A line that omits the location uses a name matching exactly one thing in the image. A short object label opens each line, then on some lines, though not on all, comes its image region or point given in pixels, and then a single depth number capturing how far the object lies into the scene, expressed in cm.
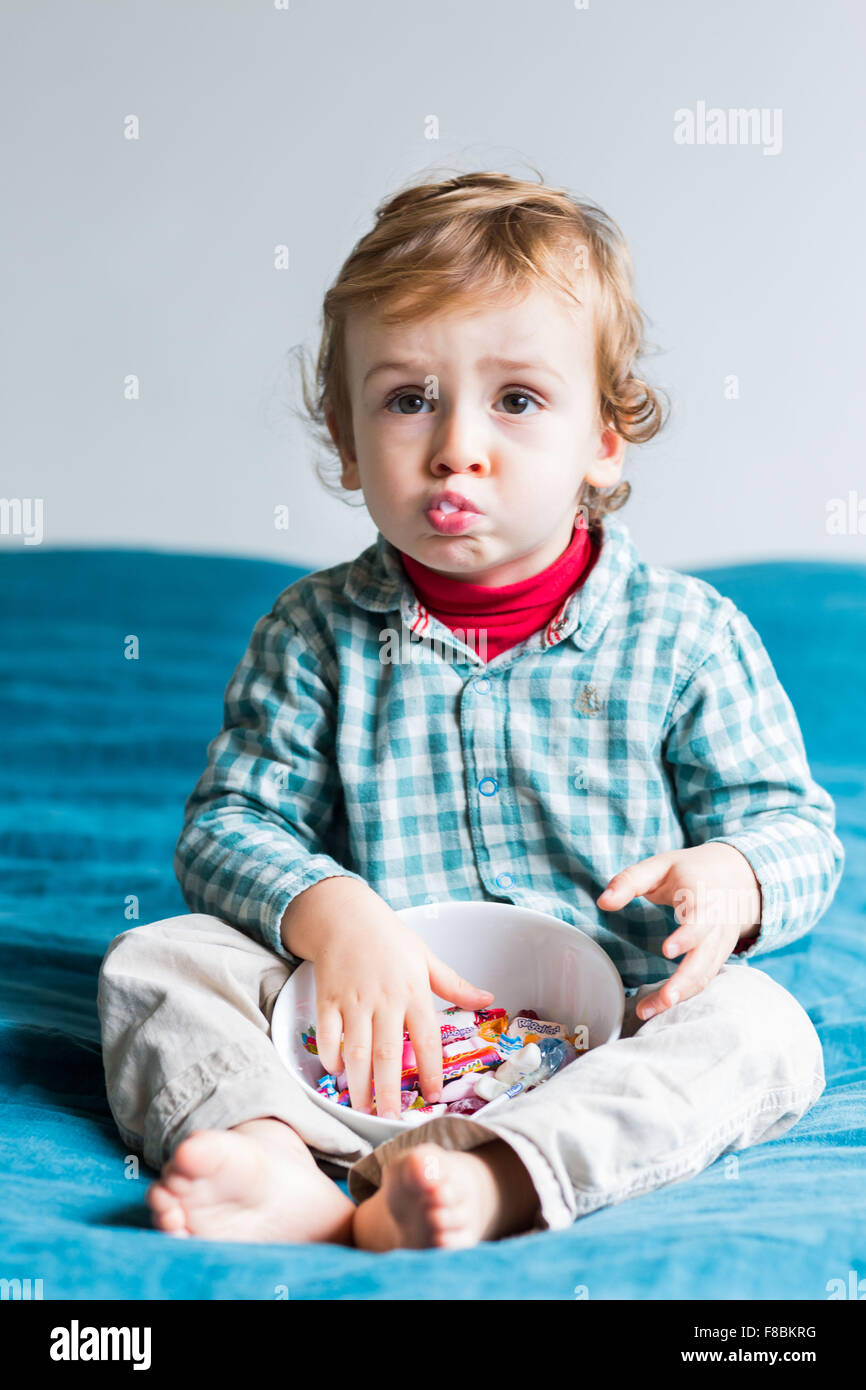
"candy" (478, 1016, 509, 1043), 112
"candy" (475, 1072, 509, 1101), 102
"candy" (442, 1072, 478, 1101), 104
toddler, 100
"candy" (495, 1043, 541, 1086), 104
